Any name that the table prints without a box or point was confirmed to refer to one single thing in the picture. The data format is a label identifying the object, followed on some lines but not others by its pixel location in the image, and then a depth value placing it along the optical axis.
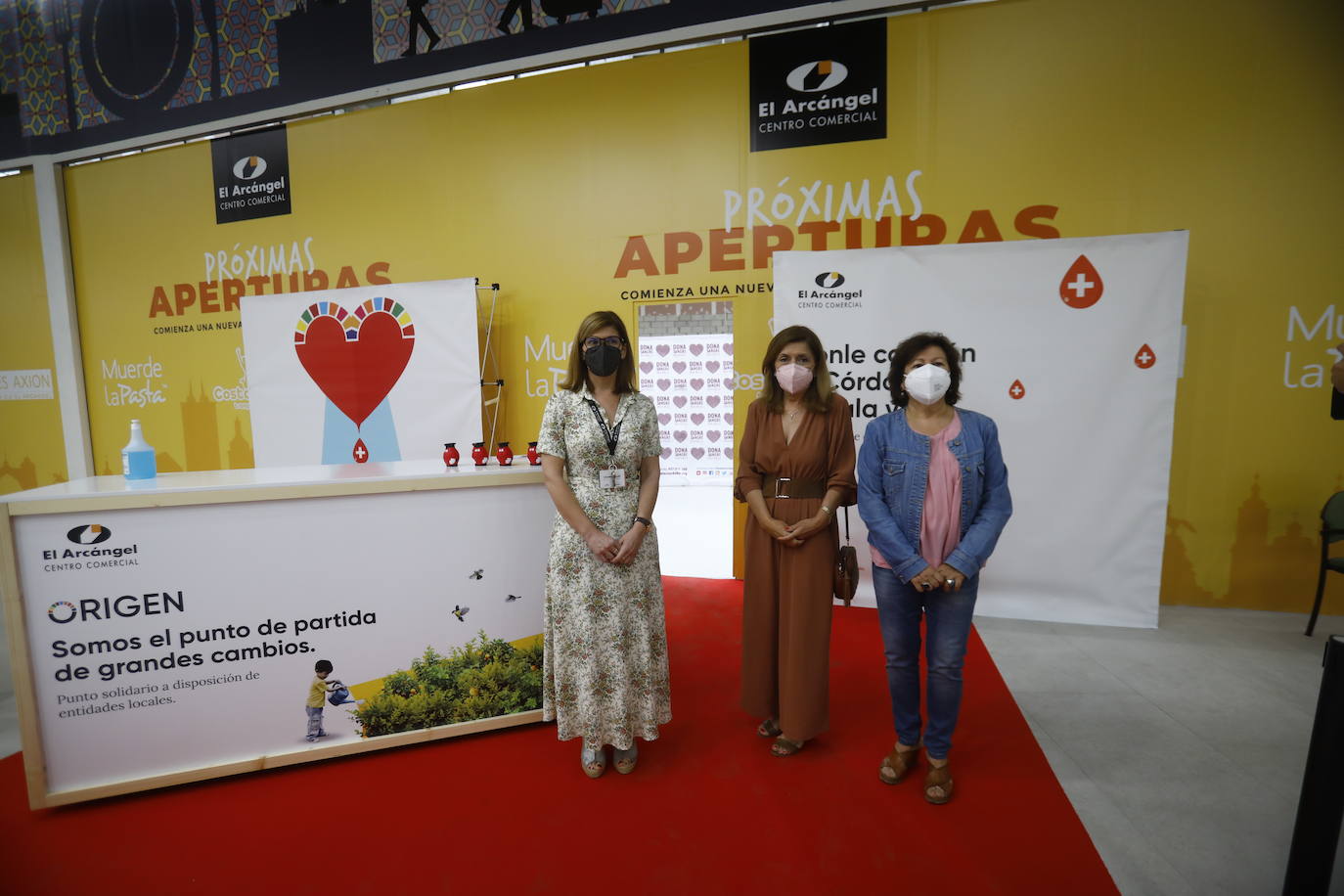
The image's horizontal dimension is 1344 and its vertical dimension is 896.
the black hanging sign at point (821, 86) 3.70
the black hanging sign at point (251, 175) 4.87
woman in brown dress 2.09
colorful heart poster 4.29
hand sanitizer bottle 2.10
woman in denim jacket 1.87
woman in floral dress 2.01
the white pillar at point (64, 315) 5.45
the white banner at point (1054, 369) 3.29
